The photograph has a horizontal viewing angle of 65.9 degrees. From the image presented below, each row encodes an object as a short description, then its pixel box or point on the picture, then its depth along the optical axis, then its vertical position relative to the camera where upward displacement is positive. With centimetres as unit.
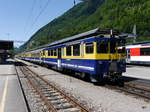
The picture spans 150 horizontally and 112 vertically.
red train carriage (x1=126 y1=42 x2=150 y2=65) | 1501 +31
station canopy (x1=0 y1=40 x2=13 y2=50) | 2861 +291
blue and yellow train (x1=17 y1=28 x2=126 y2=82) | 704 +3
